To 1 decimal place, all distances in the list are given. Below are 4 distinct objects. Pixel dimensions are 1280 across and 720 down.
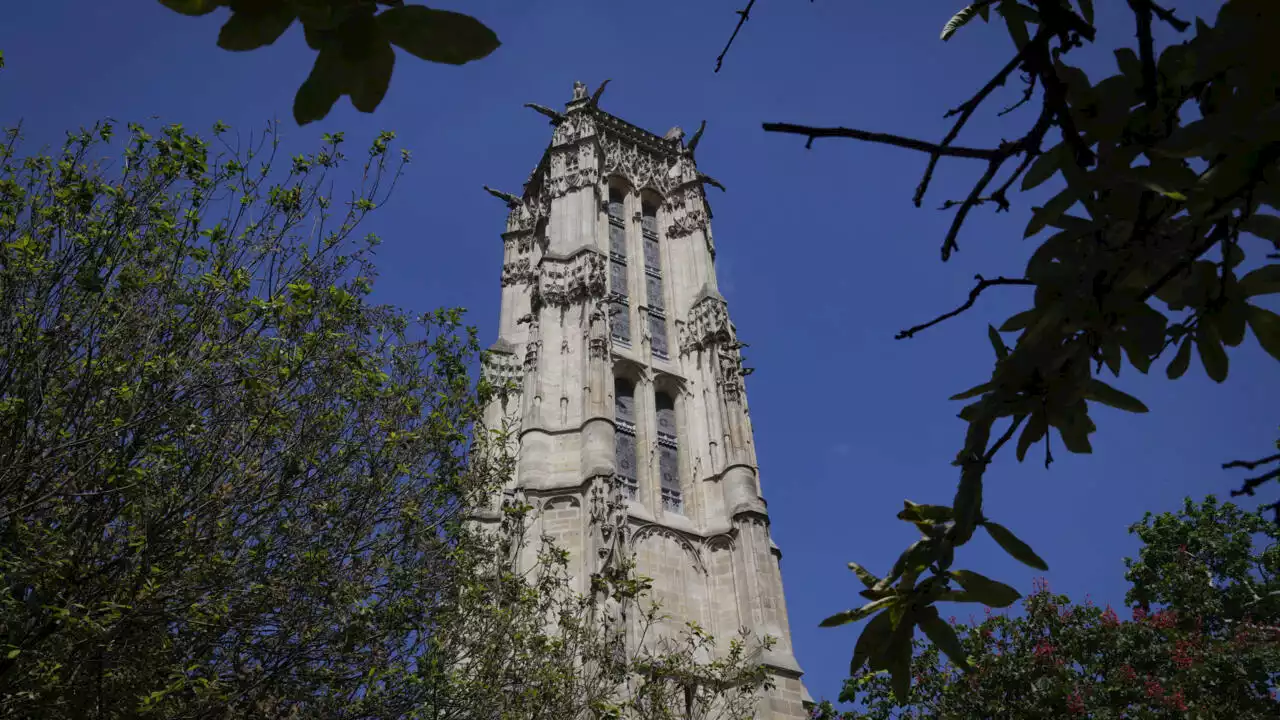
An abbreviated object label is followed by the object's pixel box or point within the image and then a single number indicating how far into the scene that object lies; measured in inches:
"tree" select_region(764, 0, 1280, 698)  79.0
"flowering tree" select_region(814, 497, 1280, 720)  602.2
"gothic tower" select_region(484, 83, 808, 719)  800.9
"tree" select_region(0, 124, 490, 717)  278.1
